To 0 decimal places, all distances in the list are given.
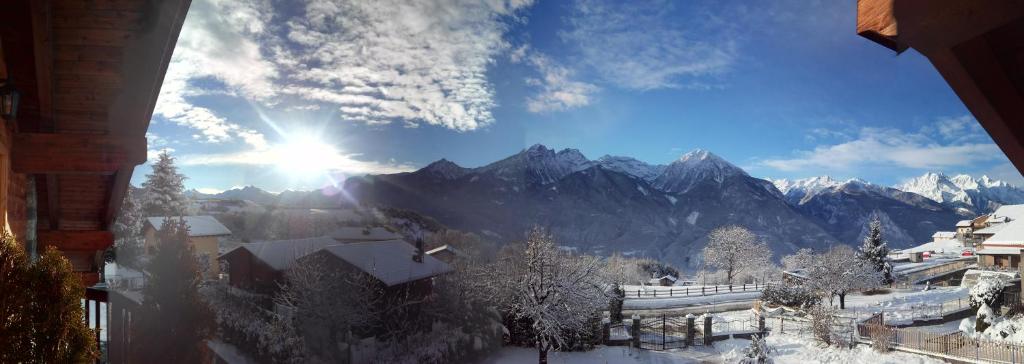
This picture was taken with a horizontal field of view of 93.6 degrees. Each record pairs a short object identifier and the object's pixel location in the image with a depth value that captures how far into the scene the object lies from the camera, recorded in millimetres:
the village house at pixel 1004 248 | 33000
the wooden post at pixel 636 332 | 20189
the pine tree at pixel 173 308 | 14414
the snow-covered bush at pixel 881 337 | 17361
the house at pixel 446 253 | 32575
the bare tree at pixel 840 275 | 30188
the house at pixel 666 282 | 46781
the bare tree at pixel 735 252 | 53344
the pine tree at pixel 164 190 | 37750
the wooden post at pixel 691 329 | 20969
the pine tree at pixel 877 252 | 40375
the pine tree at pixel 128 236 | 32219
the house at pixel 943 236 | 74800
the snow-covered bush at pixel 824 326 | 19281
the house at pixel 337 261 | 21188
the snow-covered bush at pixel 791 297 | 29766
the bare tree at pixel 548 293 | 17953
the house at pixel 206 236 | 33469
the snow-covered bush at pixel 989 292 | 19781
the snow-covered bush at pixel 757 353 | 14805
